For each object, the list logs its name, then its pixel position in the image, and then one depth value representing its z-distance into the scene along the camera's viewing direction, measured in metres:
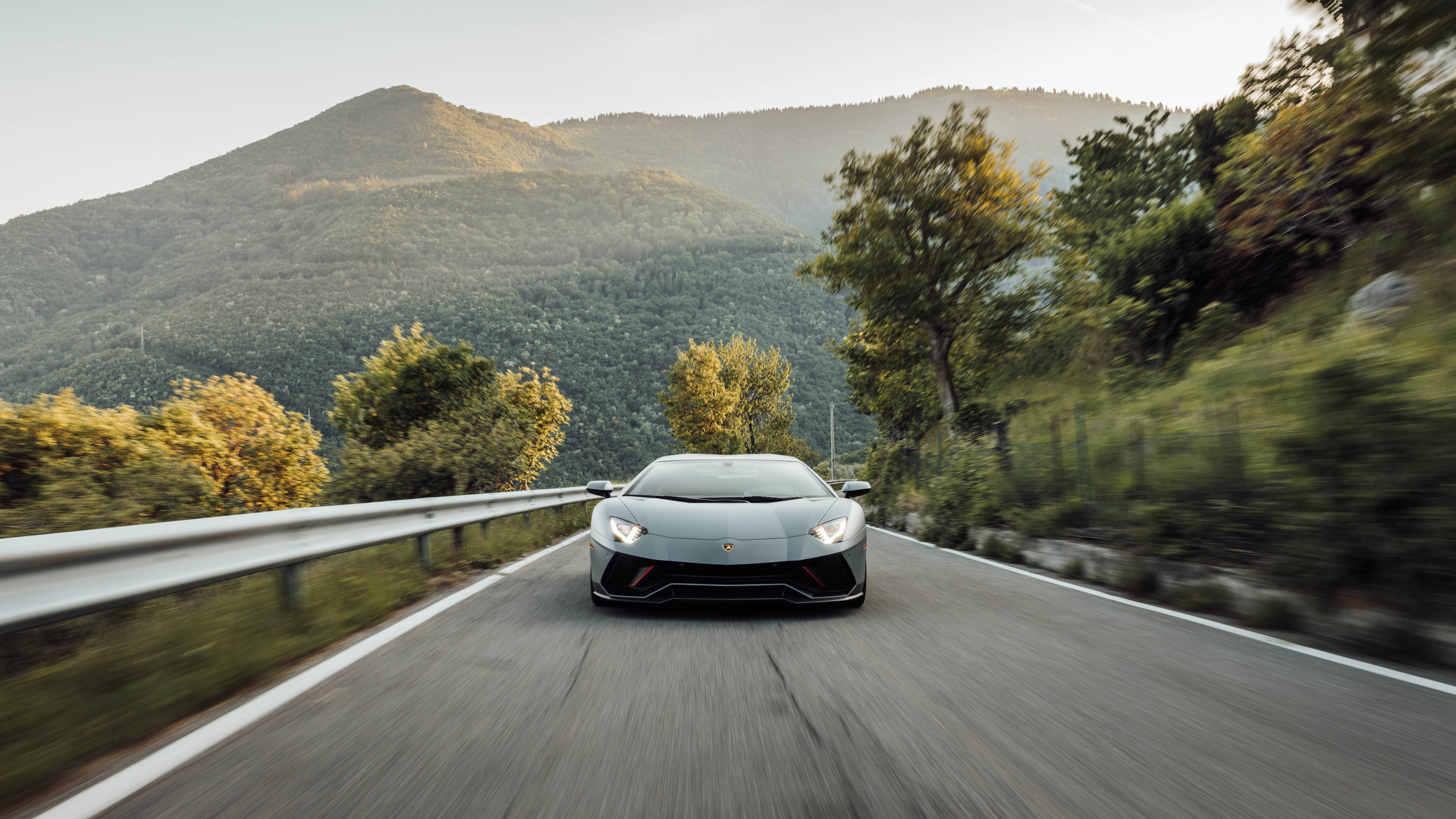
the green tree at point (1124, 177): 32.00
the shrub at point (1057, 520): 9.12
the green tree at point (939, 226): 23.11
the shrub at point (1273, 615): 5.12
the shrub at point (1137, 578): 6.72
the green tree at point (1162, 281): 18.42
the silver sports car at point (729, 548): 5.23
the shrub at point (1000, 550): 9.67
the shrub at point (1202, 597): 5.84
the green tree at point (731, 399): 60.69
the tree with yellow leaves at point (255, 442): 29.86
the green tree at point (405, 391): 20.84
